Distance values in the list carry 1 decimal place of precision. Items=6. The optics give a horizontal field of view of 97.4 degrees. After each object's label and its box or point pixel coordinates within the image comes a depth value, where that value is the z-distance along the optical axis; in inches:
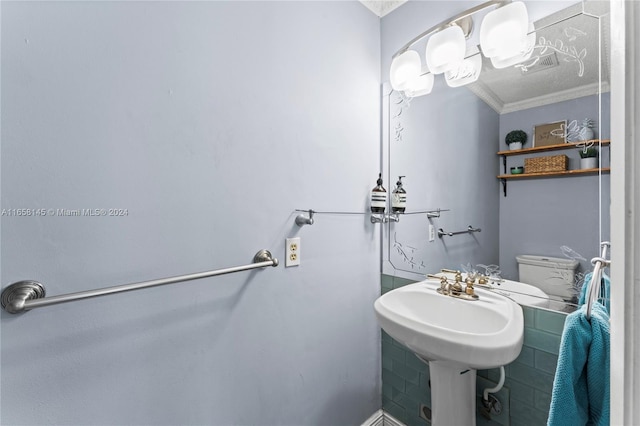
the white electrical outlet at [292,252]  45.4
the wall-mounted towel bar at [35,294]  24.6
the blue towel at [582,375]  23.3
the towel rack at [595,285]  24.7
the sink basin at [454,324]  32.1
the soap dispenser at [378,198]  55.7
